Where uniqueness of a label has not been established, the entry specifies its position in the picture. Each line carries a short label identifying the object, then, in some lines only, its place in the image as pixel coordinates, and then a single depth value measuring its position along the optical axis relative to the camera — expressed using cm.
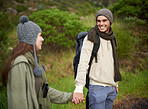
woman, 162
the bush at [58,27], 650
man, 213
